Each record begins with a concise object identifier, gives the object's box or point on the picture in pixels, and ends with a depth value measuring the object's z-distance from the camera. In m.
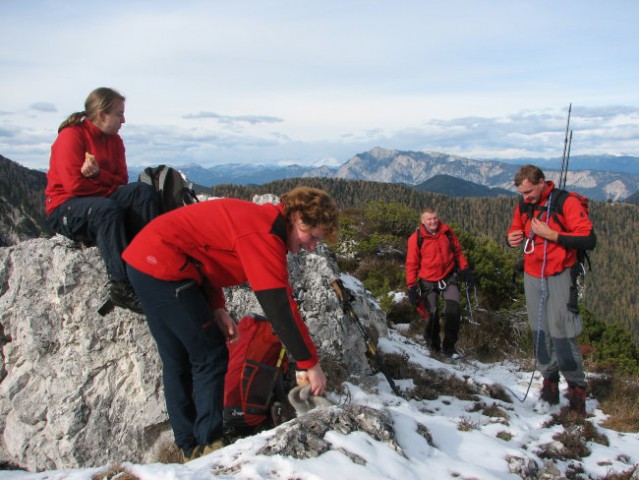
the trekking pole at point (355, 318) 6.00
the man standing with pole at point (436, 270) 8.27
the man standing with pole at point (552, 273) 5.85
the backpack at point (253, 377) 4.61
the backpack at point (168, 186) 5.20
